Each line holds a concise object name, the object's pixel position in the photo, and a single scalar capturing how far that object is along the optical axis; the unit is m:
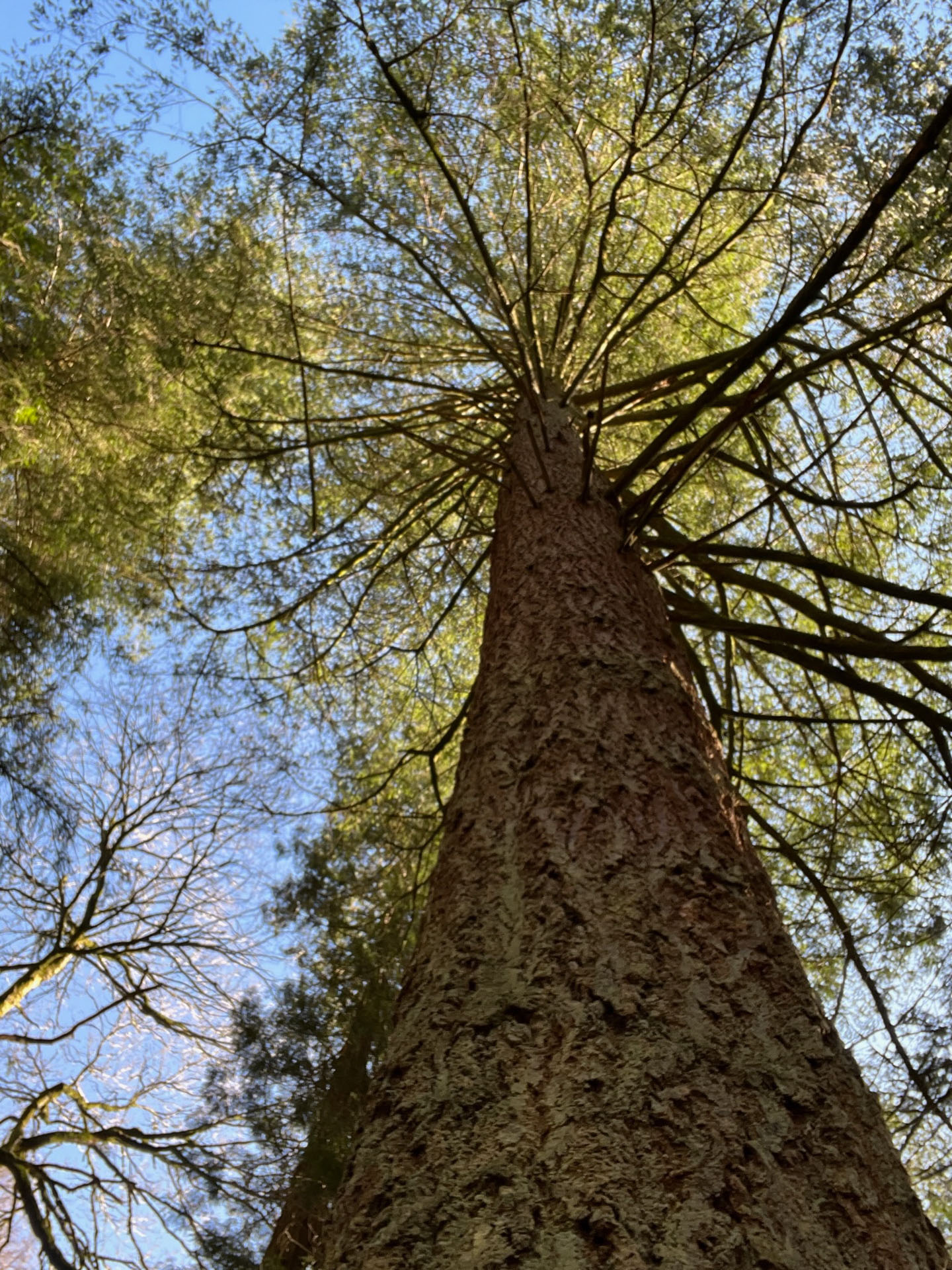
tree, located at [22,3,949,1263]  2.82
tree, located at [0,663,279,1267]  4.21
